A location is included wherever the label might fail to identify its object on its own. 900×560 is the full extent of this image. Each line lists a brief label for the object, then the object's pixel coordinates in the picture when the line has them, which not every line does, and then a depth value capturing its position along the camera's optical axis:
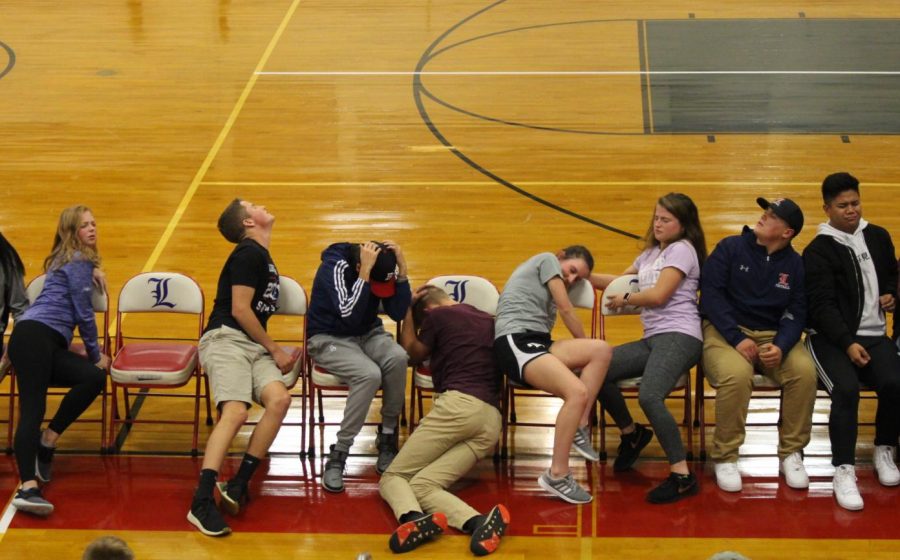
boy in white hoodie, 13.81
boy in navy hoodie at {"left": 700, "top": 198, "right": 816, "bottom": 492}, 13.80
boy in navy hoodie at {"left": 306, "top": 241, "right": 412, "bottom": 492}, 14.02
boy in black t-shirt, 13.28
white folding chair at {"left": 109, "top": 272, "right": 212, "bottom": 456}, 14.20
